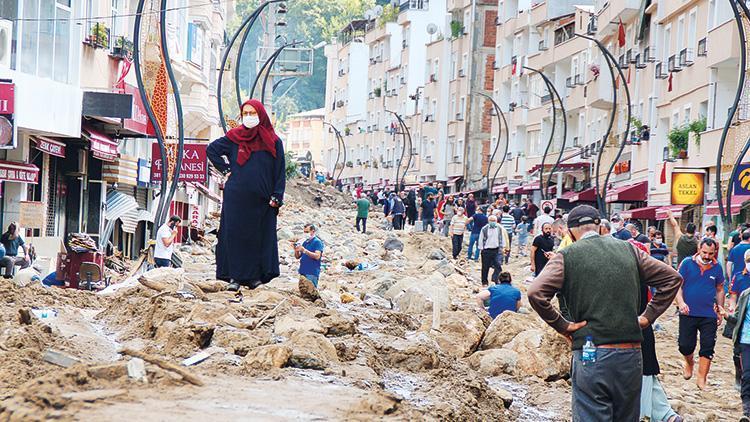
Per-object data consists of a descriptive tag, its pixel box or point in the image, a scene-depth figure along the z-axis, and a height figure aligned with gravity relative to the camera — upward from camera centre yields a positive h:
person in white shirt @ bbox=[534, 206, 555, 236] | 32.69 -0.67
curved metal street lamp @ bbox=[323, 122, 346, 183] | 117.44 +2.49
